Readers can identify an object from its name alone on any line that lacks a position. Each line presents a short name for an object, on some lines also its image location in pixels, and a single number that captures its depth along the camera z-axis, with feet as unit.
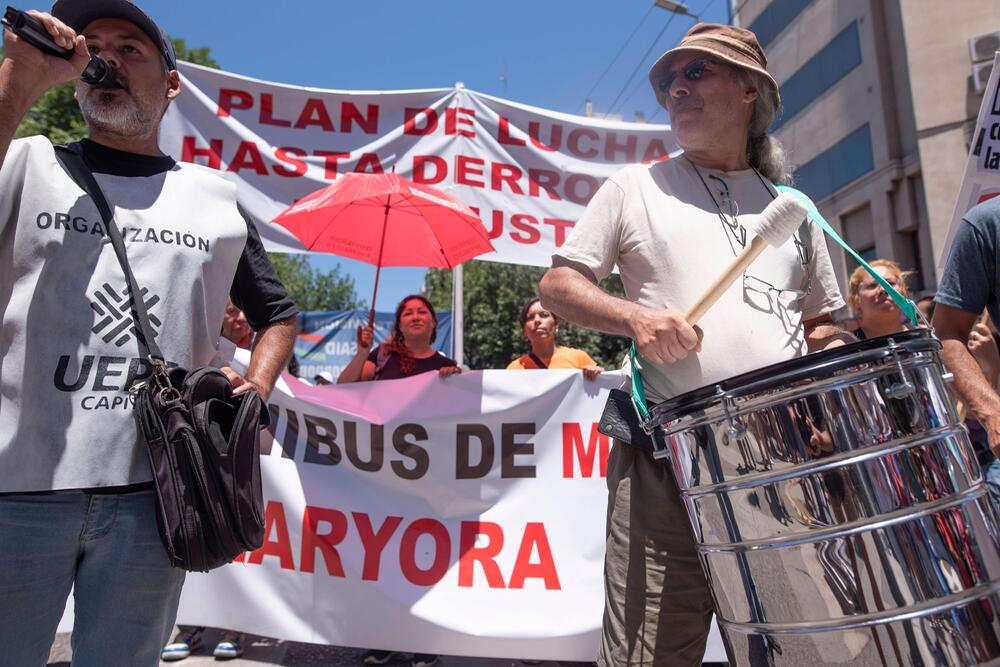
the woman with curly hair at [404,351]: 15.16
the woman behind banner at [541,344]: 16.43
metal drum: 3.91
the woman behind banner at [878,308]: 12.08
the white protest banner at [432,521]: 11.84
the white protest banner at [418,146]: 16.20
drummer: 6.07
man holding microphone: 4.70
